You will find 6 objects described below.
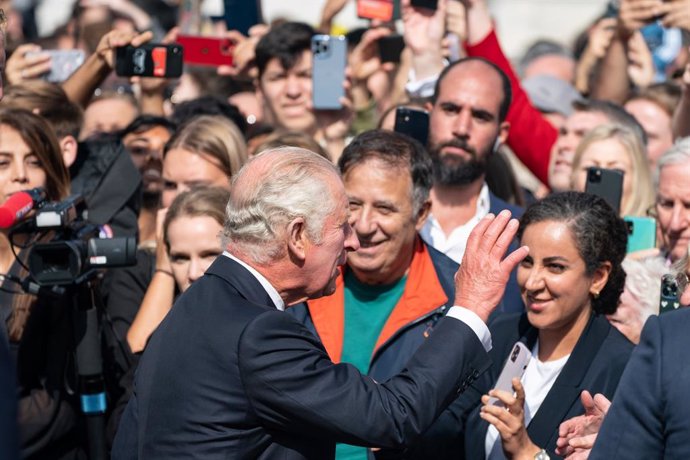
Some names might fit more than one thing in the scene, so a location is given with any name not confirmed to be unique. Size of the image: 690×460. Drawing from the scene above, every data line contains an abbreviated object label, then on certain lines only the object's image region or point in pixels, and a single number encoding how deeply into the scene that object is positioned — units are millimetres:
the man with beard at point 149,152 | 12305
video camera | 8211
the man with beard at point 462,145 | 10539
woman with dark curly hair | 7793
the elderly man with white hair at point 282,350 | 6137
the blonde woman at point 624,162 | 11406
